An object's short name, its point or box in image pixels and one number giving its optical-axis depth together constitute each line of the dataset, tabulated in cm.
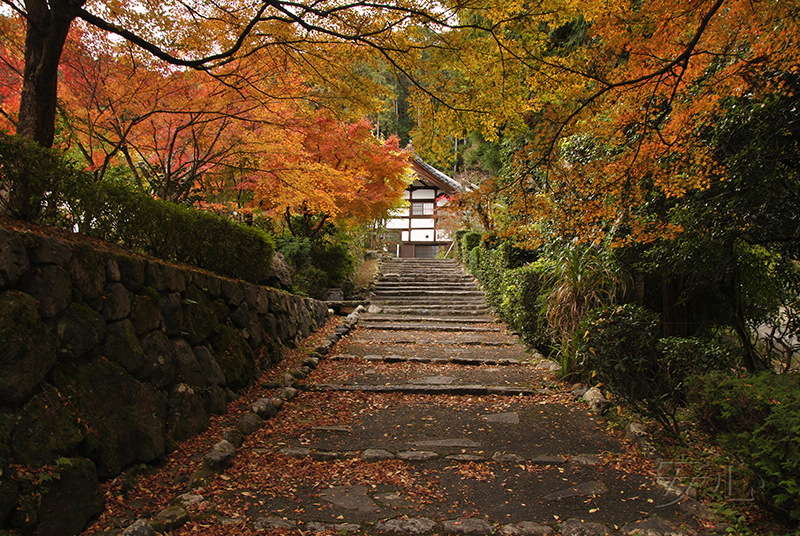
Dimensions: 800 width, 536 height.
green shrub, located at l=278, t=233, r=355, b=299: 1046
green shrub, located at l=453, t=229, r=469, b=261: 1751
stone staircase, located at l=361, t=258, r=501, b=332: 975
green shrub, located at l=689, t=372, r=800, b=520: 223
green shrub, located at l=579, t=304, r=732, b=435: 395
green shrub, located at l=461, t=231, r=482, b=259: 1529
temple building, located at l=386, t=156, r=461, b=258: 2398
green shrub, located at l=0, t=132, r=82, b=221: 279
